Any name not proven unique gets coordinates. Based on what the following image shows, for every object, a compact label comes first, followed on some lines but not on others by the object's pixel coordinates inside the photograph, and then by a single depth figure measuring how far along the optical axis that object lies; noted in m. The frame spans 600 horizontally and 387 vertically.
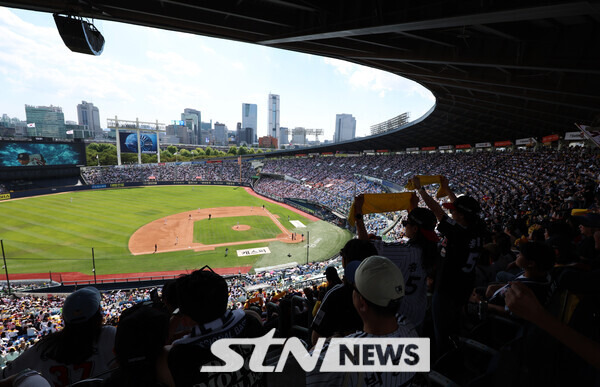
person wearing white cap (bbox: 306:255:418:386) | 1.75
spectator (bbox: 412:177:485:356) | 3.63
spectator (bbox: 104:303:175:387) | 1.70
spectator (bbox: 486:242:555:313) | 2.81
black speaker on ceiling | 6.43
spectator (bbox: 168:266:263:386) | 1.85
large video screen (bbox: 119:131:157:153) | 75.75
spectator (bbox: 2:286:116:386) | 2.33
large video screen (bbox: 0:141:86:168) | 53.19
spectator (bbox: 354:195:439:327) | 3.30
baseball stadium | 1.79
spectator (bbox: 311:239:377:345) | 2.57
